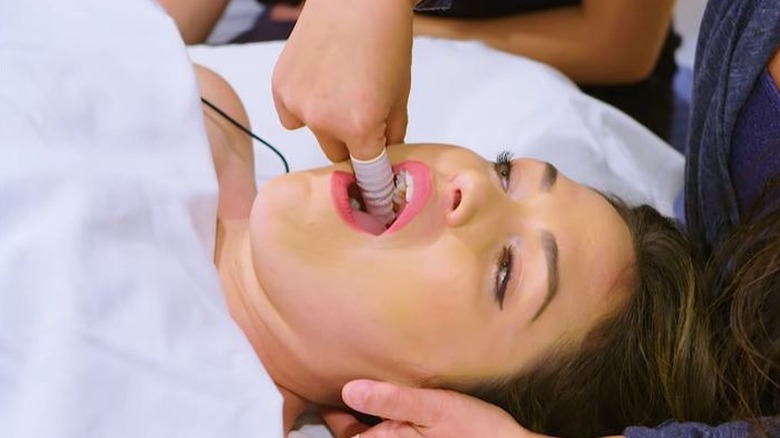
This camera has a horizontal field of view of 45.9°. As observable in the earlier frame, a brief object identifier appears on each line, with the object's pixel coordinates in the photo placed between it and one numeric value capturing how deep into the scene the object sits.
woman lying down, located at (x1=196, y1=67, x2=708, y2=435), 0.90
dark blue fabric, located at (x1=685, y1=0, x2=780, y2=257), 1.00
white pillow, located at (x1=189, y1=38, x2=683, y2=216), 1.37
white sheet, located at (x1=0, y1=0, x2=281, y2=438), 0.81
